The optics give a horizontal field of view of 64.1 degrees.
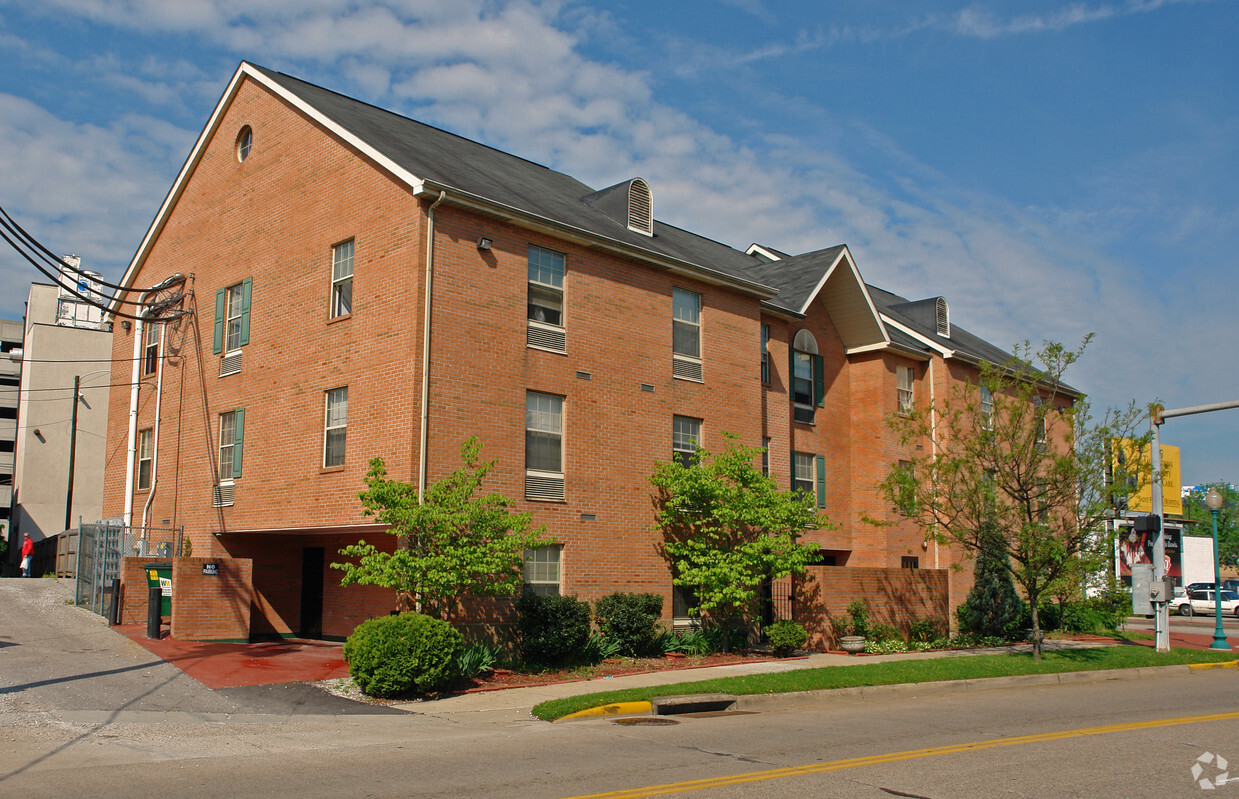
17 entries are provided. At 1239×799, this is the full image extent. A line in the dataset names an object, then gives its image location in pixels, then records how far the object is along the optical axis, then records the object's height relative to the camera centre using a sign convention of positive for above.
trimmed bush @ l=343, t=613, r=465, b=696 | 15.51 -2.13
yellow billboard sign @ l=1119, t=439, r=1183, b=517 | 52.83 +2.10
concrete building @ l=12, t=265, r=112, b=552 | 53.19 +5.34
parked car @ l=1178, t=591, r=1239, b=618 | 45.44 -3.30
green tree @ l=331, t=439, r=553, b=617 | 17.00 -0.37
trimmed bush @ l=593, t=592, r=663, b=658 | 20.38 -2.02
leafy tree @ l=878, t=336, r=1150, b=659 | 21.67 +1.04
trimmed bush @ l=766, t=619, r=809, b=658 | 22.66 -2.54
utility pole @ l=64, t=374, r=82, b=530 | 41.06 +0.85
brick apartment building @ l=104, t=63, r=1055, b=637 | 19.25 +3.81
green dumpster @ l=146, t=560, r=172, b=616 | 21.14 -1.26
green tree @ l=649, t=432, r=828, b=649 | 21.86 -0.03
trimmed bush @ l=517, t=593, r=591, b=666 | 18.78 -2.00
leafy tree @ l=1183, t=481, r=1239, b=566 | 112.94 +0.70
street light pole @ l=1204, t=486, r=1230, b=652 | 25.59 -1.78
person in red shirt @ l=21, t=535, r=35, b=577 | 33.75 -1.33
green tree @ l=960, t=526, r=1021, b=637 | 28.77 -2.14
